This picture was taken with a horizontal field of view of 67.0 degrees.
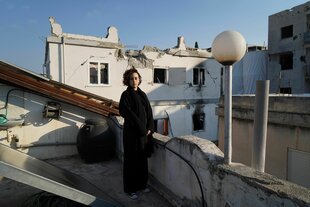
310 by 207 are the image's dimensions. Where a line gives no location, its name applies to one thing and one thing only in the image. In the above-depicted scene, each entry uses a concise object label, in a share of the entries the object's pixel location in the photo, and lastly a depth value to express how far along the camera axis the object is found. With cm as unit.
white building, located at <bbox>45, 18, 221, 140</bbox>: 943
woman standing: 341
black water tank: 538
